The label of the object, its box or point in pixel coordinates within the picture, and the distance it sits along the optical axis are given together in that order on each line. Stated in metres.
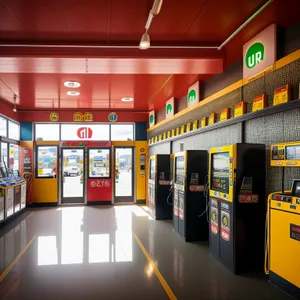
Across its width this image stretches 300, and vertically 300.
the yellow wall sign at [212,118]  5.66
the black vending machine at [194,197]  5.62
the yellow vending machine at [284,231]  3.21
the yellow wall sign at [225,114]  5.13
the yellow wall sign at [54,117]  10.43
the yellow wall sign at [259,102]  4.11
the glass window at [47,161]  10.36
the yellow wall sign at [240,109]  4.63
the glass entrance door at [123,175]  10.82
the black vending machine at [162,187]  7.77
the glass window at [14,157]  9.34
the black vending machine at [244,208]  4.04
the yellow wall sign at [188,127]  6.83
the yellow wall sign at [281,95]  3.65
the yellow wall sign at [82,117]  10.59
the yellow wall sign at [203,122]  6.02
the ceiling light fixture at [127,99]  8.70
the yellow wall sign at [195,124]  6.42
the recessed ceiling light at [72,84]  6.89
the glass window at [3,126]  8.88
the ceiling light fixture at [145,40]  3.47
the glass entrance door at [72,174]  10.51
